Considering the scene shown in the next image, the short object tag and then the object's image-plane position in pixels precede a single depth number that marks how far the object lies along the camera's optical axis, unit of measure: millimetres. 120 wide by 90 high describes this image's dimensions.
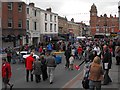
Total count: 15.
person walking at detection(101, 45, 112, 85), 6823
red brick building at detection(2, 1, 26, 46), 25654
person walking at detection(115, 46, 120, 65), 10190
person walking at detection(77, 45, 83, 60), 14417
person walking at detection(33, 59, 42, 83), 7746
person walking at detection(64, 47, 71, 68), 10921
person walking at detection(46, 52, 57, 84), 7684
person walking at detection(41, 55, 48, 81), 8086
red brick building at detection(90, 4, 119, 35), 52849
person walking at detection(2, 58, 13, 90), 6553
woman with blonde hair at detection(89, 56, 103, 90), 5028
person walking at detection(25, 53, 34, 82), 8073
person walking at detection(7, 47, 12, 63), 13698
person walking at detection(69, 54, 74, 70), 10453
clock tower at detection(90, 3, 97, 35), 54652
